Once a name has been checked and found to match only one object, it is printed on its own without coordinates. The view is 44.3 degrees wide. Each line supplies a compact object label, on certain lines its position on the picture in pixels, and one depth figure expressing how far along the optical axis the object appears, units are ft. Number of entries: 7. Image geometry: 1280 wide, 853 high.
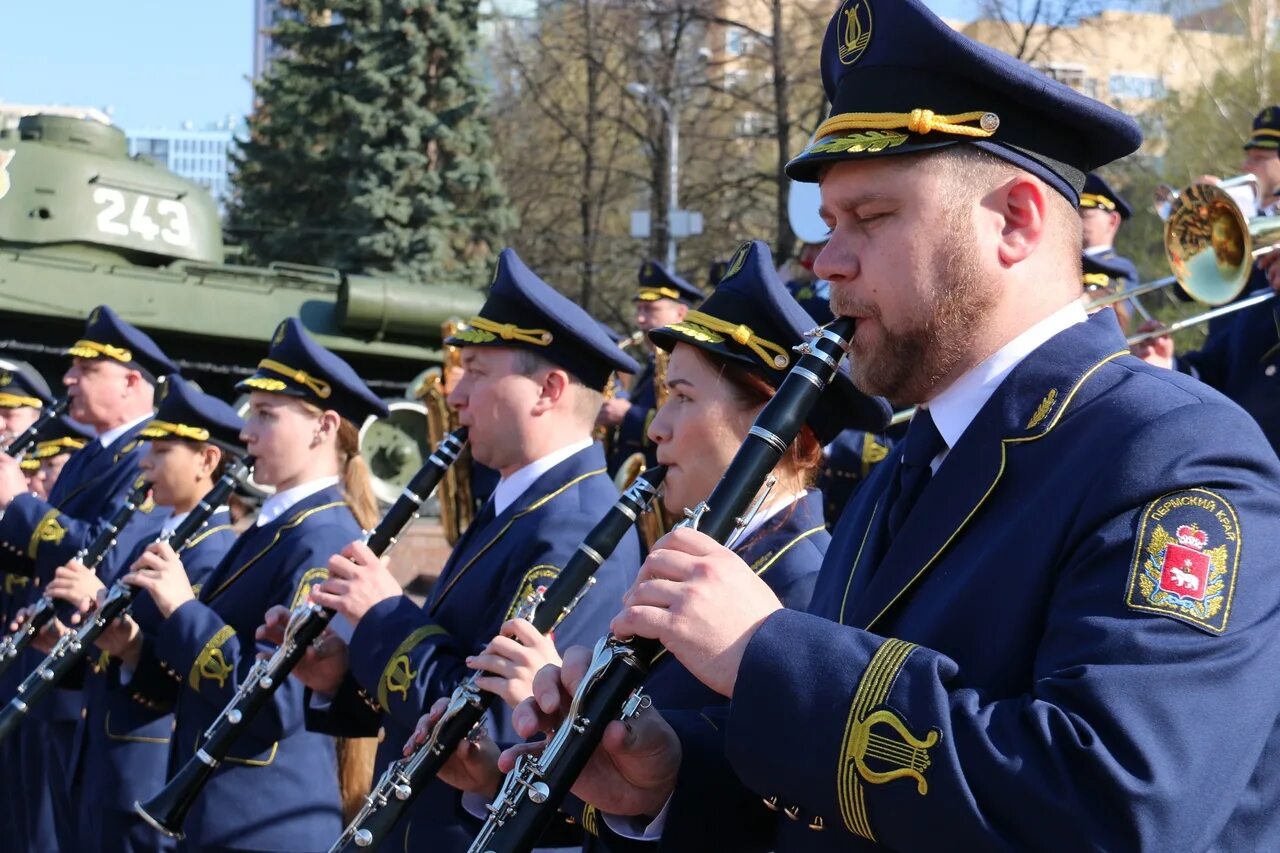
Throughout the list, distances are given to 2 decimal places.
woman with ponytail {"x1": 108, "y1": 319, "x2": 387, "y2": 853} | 15.53
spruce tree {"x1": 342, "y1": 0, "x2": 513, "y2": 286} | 83.41
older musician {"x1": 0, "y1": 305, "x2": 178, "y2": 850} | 22.31
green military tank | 48.91
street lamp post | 81.35
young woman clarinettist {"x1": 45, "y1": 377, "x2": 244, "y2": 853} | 17.65
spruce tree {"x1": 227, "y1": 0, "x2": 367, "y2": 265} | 86.48
